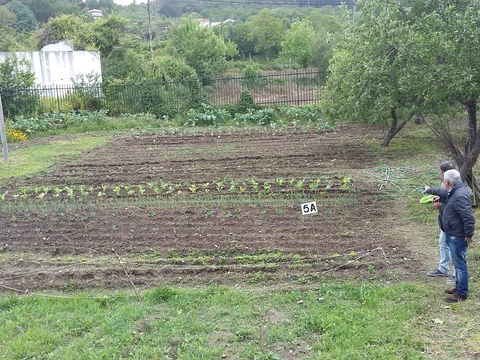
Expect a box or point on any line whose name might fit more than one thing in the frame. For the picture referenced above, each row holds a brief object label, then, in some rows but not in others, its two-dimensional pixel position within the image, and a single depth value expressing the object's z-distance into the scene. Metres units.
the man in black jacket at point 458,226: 6.35
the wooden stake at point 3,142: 16.16
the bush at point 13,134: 20.36
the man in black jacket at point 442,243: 6.86
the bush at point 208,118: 23.67
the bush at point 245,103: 25.06
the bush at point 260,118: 23.17
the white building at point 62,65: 28.81
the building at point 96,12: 88.69
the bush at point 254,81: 27.20
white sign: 7.75
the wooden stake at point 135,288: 6.76
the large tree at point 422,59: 8.97
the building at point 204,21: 83.69
